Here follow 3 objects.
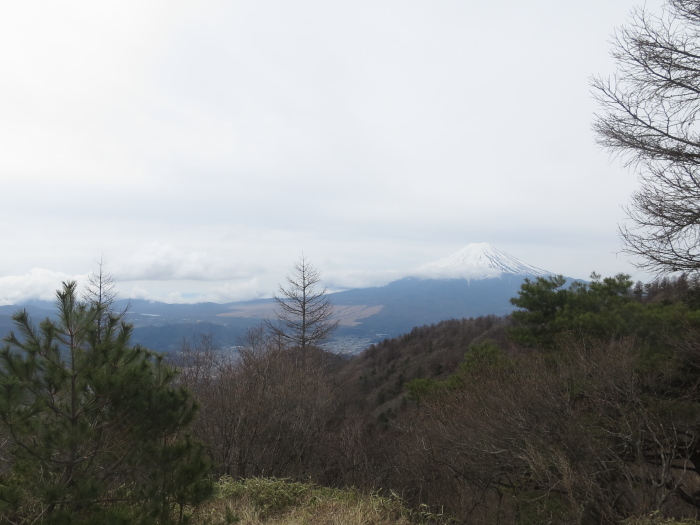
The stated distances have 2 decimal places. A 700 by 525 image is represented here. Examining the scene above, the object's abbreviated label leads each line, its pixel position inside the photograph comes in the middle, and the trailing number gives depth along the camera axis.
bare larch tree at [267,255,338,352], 16.64
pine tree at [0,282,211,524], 3.32
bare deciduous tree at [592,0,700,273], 5.39
